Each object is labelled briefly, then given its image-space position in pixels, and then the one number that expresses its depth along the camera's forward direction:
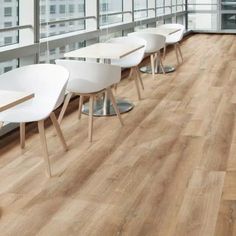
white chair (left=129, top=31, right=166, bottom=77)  6.73
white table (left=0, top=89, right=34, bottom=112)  2.39
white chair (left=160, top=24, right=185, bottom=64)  8.56
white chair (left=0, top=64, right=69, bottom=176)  3.30
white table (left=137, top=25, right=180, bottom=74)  7.66
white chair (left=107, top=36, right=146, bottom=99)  5.77
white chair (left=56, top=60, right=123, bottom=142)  4.20
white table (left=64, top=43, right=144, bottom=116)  4.74
